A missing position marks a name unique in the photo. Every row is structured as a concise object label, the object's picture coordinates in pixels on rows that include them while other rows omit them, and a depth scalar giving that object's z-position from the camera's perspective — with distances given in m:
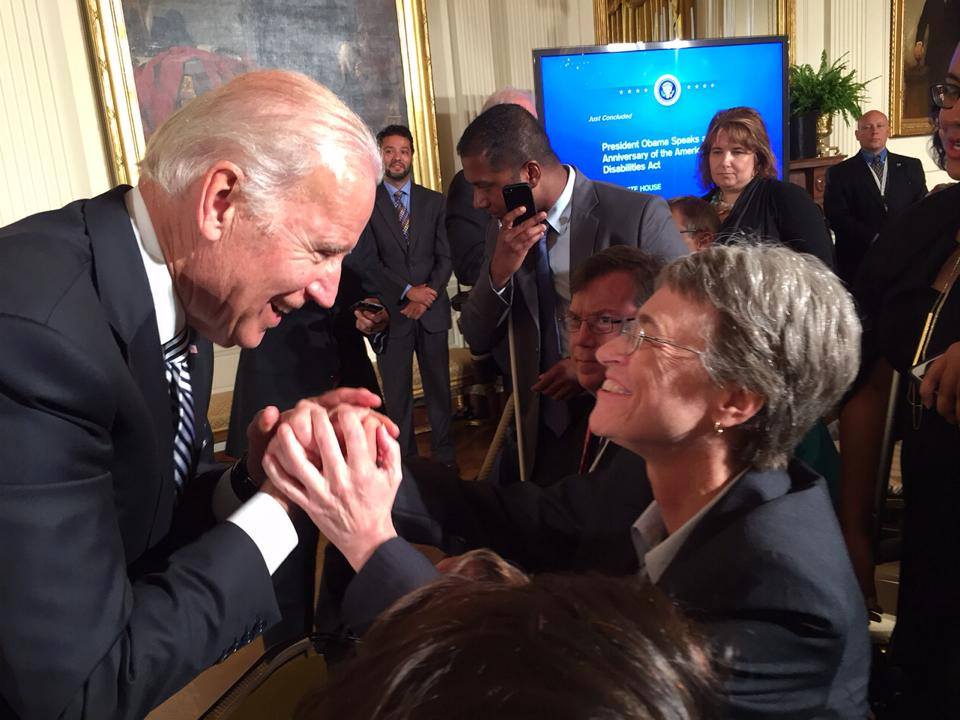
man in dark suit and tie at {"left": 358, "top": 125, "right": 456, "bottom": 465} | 4.92
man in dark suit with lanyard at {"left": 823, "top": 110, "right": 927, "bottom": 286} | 5.79
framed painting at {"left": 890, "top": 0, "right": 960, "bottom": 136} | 7.87
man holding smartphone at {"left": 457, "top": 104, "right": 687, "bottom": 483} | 2.64
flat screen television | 5.09
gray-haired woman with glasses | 1.08
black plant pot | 6.61
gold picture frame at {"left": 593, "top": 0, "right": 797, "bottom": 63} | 6.59
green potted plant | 6.61
